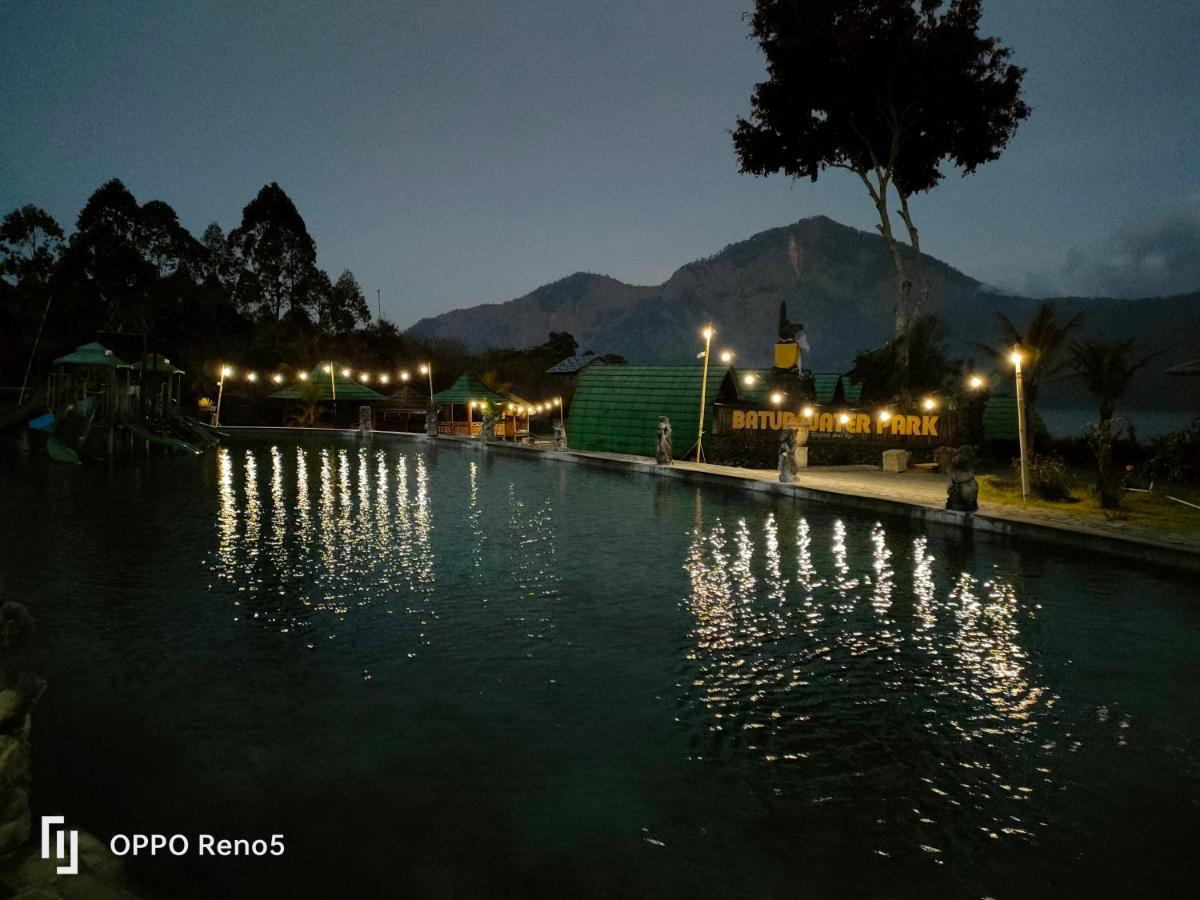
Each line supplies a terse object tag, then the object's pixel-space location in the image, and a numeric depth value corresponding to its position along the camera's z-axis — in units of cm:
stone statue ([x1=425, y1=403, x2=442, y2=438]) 4834
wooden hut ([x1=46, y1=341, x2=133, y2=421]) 2960
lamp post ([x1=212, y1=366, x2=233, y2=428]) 5189
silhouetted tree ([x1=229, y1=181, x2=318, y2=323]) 8094
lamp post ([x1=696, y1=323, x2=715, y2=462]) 2906
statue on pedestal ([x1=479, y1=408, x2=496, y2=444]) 4127
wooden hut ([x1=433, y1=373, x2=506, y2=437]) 4762
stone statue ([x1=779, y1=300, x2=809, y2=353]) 3042
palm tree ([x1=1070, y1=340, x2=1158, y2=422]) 3148
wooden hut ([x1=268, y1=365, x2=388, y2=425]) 5662
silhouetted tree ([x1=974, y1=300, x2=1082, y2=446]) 2630
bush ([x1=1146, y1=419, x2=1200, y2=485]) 2048
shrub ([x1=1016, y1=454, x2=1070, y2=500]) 1836
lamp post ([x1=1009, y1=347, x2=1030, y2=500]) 1728
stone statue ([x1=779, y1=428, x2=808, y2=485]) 2234
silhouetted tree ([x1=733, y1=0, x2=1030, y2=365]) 3003
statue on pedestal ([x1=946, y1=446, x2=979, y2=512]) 1627
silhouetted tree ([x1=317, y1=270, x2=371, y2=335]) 8144
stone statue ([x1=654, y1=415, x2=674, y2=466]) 2822
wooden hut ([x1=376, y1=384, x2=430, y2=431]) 5500
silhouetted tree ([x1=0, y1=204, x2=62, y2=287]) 6438
